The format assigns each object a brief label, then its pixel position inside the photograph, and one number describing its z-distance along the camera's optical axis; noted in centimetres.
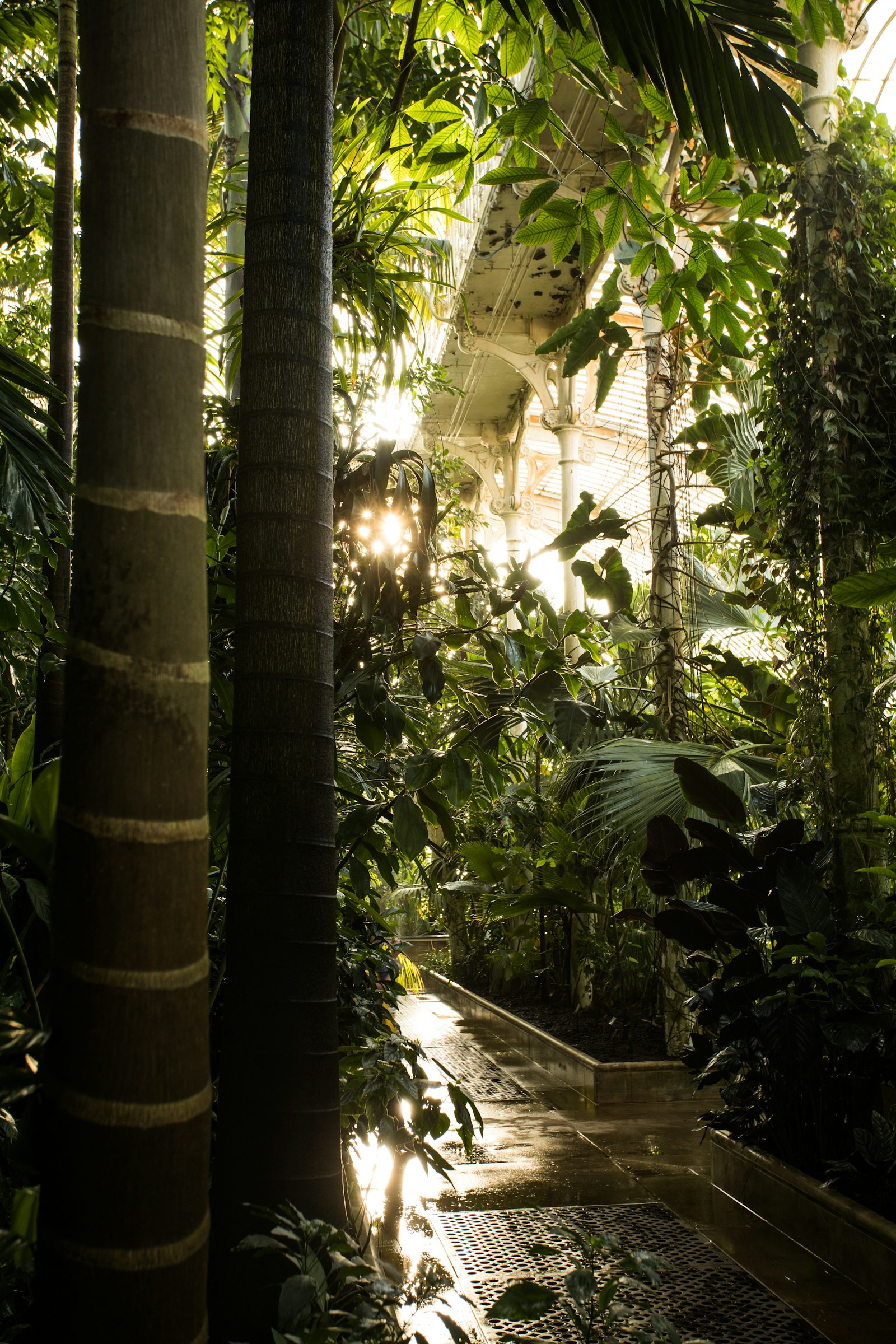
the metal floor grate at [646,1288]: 228
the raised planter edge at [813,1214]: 251
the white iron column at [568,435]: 861
